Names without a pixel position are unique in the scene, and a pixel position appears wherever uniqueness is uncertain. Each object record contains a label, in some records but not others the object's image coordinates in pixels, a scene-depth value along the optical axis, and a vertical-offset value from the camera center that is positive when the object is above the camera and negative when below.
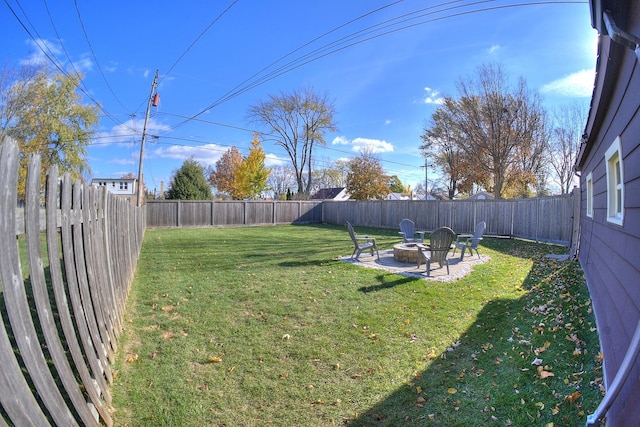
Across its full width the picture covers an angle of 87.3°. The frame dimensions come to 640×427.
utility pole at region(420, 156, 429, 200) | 39.84 +4.50
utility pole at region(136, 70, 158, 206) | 16.06 +3.55
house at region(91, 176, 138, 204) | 51.83 +3.61
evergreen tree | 25.28 +1.83
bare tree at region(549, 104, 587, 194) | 22.03 +4.30
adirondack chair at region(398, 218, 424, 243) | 10.15 -0.68
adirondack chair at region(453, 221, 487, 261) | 8.20 -0.86
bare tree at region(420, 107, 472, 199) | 24.42 +4.99
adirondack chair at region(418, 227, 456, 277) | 6.32 -0.80
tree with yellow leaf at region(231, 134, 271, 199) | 31.25 +3.29
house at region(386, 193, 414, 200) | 49.60 +1.58
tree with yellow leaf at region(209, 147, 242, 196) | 41.00 +4.63
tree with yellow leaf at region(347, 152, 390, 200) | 30.58 +2.46
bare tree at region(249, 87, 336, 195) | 33.78 +9.33
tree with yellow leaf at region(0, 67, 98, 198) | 14.81 +4.33
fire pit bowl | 7.40 -1.07
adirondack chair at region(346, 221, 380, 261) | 7.81 -0.97
